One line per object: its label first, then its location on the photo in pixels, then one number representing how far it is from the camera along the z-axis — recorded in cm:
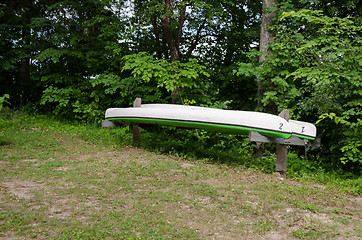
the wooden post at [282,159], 492
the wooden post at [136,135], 658
